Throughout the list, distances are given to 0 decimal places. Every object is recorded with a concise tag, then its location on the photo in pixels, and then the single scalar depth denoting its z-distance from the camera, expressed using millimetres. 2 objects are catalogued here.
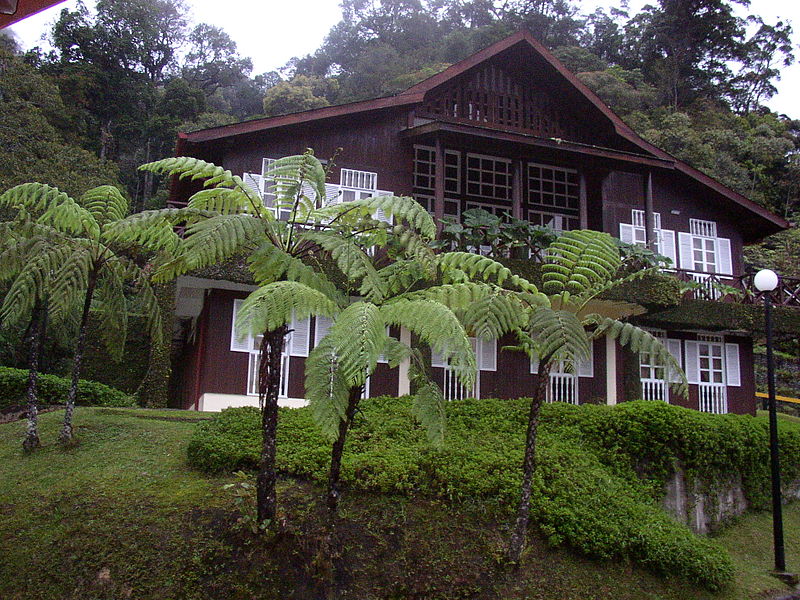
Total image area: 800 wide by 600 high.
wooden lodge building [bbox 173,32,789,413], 17703
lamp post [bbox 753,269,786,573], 12039
